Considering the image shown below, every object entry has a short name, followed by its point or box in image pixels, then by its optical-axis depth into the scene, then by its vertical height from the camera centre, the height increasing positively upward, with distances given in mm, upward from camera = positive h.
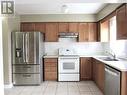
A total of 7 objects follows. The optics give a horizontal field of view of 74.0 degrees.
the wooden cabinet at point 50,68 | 2945 -757
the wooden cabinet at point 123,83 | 1469 -655
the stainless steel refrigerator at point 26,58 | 2636 -361
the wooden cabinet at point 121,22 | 1672 +508
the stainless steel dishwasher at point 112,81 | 1543 -695
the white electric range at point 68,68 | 2914 -751
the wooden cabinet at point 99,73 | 2221 -783
